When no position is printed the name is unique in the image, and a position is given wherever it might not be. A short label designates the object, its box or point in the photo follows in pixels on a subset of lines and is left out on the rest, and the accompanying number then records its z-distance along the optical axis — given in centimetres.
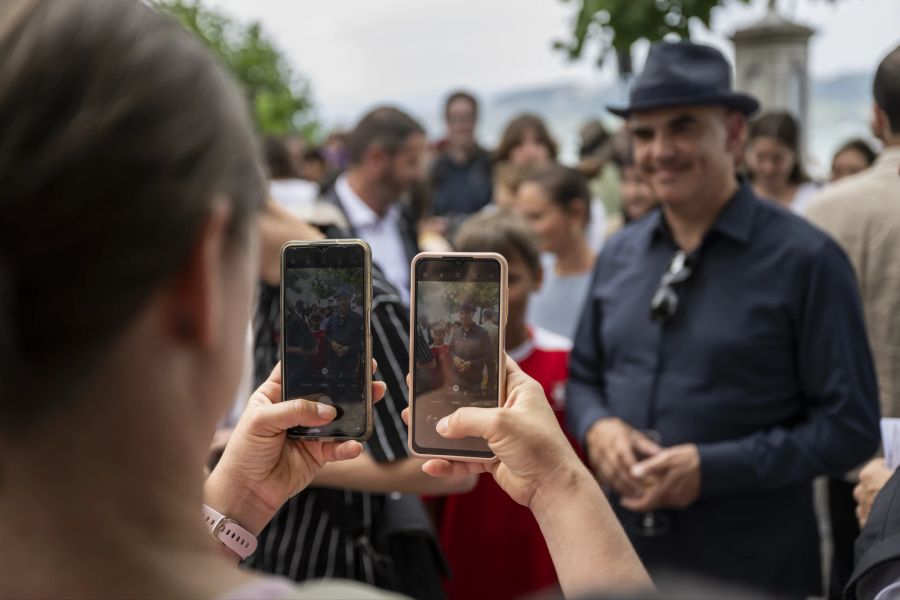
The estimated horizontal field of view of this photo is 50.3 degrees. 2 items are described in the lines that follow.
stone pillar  794
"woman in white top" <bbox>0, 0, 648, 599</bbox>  79
